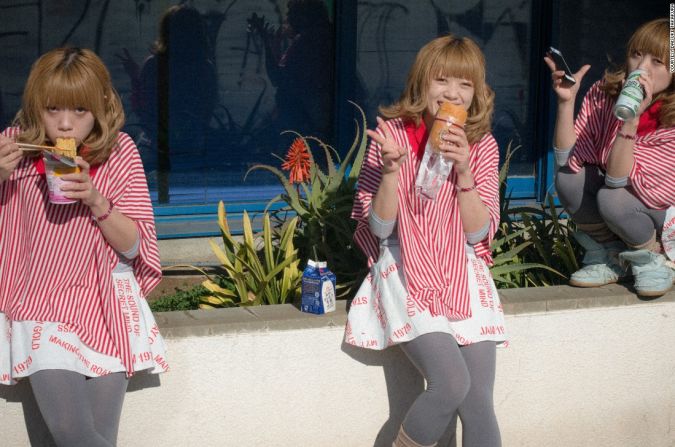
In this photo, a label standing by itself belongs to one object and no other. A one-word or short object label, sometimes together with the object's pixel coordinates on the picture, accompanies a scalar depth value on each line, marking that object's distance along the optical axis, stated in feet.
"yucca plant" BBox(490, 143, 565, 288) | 14.33
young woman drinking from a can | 12.88
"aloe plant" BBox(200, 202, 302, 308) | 13.42
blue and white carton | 12.39
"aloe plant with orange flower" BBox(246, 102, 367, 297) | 14.12
